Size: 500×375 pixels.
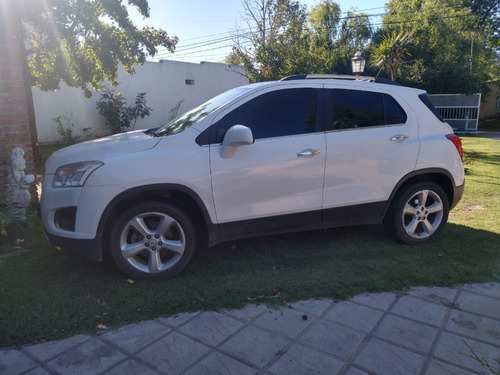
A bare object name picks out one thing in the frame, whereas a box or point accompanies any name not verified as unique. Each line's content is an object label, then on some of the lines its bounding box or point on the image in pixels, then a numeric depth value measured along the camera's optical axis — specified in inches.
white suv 149.2
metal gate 978.7
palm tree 591.8
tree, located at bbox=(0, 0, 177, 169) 400.8
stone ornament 216.2
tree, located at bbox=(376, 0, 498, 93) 1061.1
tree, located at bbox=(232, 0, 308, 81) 454.3
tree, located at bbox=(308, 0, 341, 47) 1526.8
